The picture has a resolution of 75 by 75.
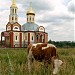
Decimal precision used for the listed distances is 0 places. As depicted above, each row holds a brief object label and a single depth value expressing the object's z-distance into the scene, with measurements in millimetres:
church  58656
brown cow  7805
